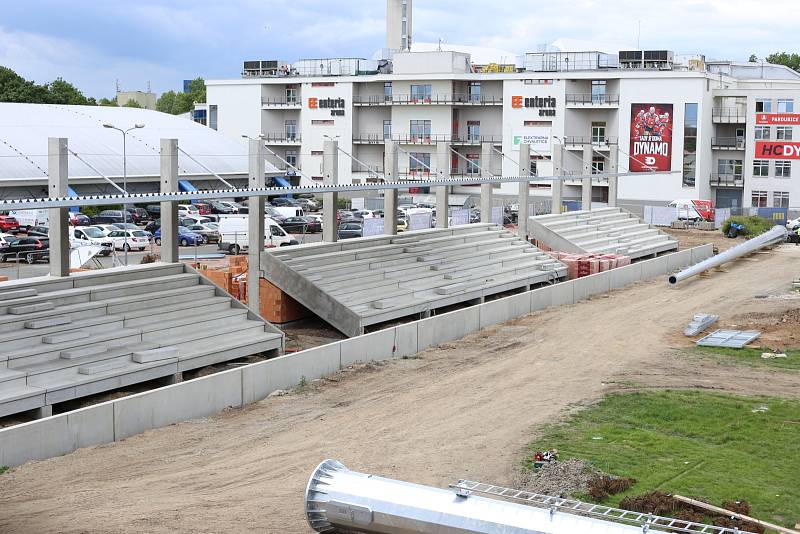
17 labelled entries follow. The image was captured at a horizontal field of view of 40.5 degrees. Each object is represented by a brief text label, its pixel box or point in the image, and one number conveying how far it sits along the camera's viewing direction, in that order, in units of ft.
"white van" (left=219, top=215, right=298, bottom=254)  165.07
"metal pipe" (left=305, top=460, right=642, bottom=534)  42.29
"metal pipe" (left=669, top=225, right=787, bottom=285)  137.80
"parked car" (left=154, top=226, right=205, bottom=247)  175.42
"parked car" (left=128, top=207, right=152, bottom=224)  202.90
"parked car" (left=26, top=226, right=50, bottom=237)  161.31
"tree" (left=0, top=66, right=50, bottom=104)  341.82
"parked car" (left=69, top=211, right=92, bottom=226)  186.64
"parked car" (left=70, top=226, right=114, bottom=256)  154.55
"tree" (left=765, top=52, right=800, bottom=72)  516.32
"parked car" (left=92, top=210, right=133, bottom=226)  196.44
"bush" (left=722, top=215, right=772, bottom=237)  202.22
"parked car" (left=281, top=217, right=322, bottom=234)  190.80
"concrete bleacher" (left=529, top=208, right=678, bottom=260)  154.20
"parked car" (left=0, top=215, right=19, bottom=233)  173.17
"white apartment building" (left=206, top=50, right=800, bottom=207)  244.22
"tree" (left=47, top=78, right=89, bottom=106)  375.76
